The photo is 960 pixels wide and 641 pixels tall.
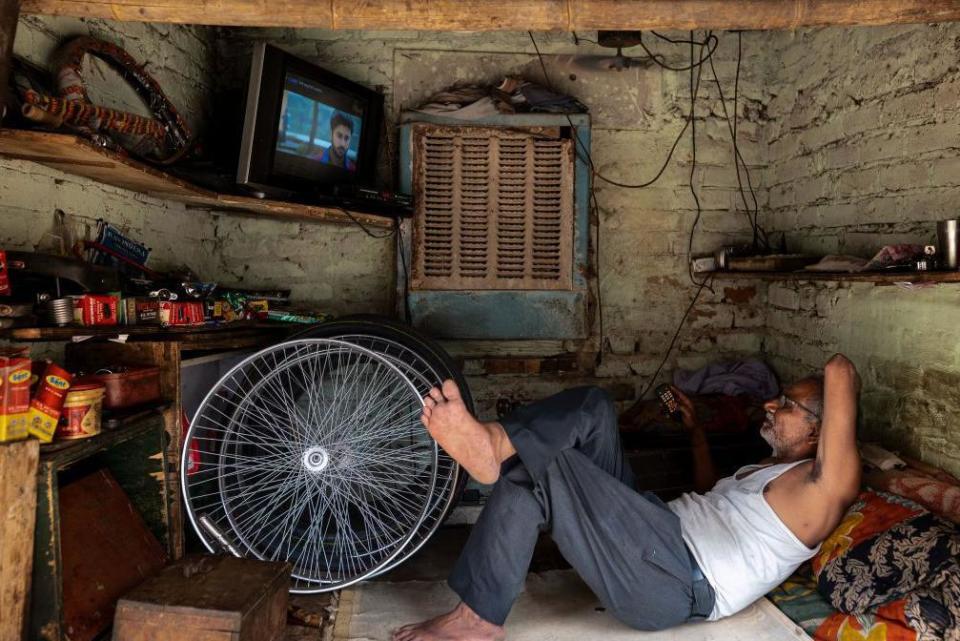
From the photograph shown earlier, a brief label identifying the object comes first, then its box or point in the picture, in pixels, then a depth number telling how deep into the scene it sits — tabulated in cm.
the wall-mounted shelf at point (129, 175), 188
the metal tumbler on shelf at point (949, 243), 216
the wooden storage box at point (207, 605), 182
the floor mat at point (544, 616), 223
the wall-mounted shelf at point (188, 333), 188
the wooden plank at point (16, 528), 161
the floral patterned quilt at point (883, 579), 187
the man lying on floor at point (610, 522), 214
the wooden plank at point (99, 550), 194
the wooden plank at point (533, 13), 191
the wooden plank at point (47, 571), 171
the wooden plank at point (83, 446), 175
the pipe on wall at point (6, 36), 166
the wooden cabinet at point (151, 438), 226
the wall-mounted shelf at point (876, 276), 215
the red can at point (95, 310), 206
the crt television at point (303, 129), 283
